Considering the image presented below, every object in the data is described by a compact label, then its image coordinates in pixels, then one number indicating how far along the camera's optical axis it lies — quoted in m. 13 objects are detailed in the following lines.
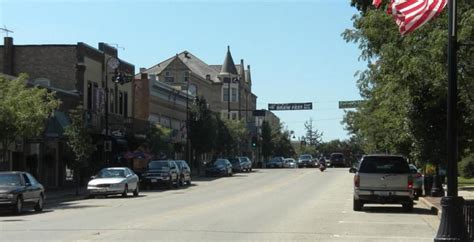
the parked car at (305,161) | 98.56
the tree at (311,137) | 177.12
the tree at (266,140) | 111.56
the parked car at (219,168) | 61.25
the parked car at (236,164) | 72.99
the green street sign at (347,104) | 75.39
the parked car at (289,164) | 98.45
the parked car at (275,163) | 94.44
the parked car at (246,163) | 75.63
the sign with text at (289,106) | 81.44
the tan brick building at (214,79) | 96.06
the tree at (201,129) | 68.75
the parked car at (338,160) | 101.75
